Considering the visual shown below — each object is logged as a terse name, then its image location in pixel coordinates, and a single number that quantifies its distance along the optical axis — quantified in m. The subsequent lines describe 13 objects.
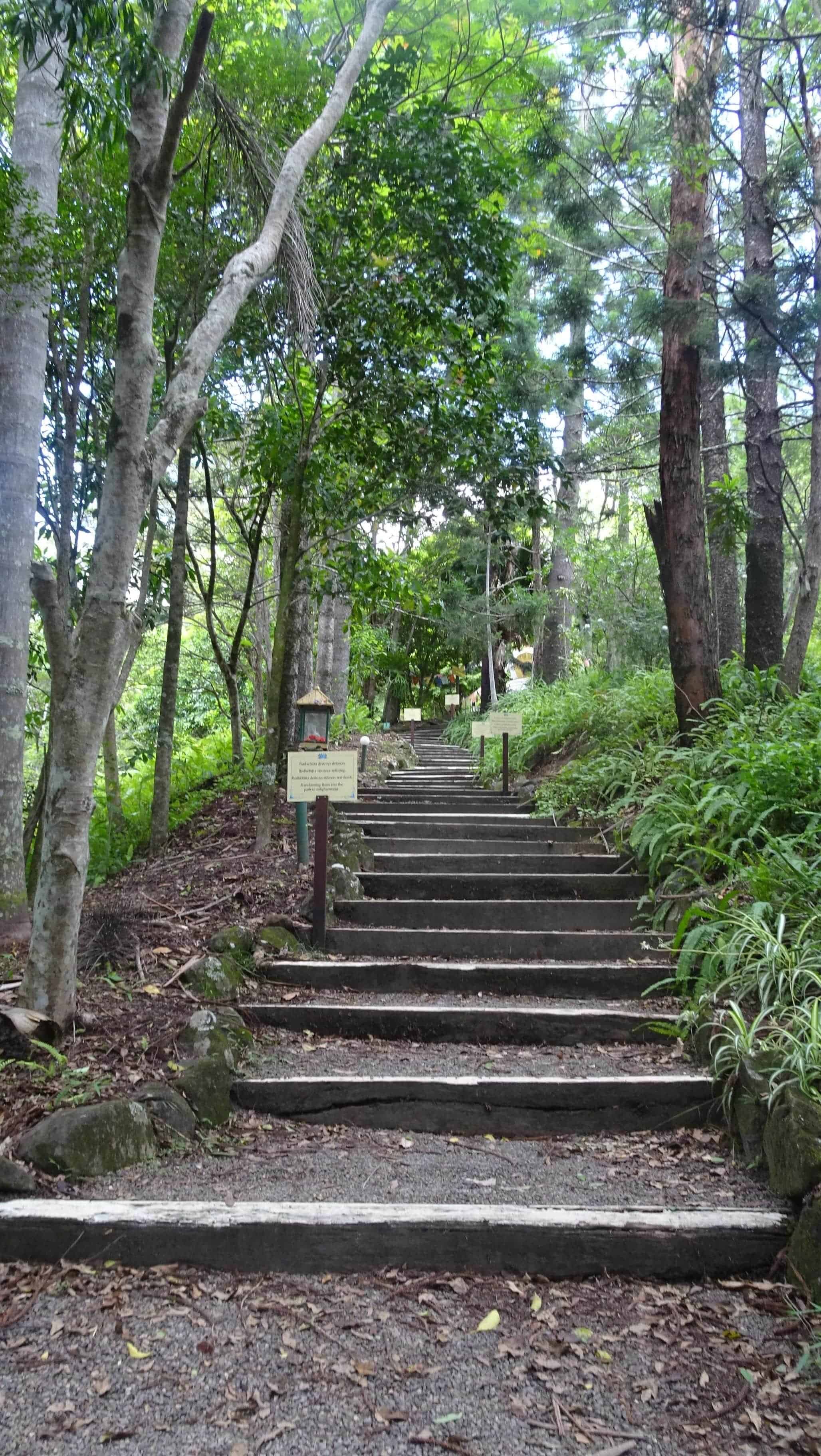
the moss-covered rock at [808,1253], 2.27
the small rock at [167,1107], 2.94
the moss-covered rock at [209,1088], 3.10
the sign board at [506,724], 9.09
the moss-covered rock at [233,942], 4.22
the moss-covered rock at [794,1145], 2.46
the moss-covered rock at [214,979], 3.83
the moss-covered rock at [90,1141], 2.61
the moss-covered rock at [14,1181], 2.50
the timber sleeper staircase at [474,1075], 2.42
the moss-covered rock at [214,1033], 3.32
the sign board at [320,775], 4.75
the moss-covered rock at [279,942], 4.54
